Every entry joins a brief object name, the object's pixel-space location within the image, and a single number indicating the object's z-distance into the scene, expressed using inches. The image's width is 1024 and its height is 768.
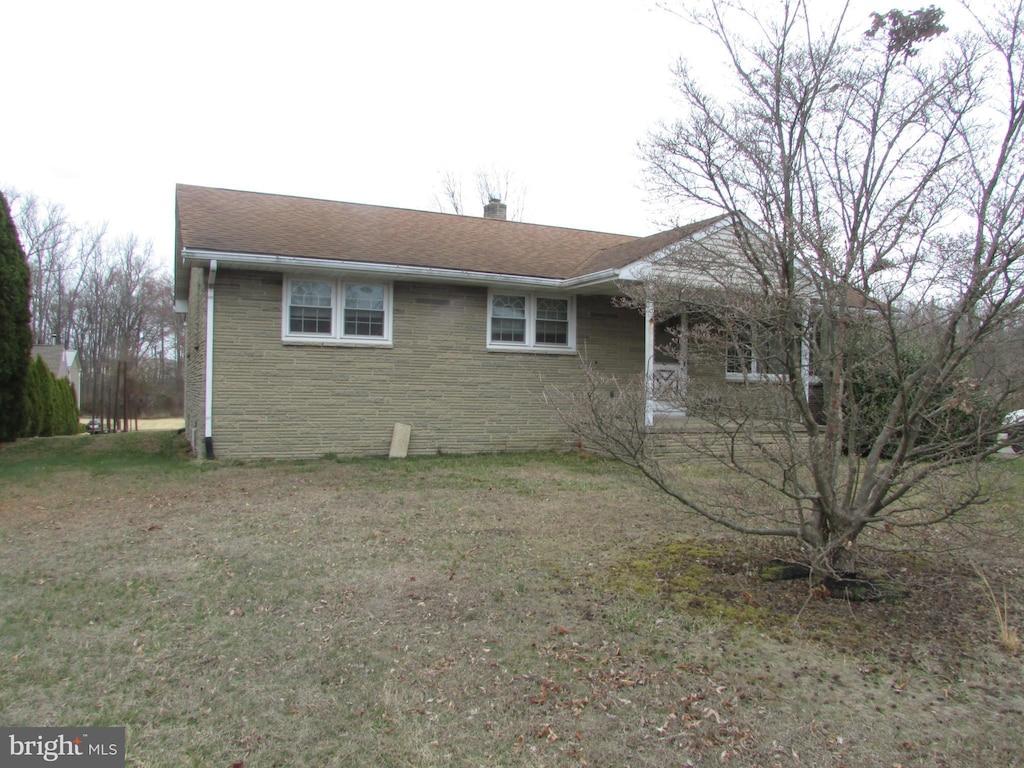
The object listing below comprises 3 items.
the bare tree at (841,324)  160.1
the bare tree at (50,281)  1595.7
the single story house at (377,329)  423.2
